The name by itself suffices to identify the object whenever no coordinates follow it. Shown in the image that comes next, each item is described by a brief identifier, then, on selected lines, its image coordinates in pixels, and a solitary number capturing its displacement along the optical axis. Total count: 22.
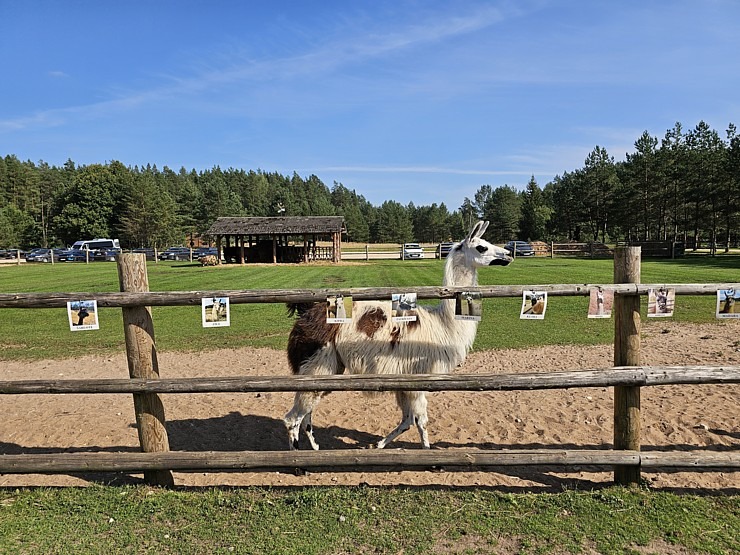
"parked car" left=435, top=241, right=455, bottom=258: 42.15
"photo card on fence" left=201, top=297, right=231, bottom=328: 4.20
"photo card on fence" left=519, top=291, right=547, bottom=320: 4.12
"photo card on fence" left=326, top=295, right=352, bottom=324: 4.21
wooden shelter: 41.59
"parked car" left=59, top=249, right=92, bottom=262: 49.66
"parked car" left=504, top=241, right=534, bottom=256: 46.93
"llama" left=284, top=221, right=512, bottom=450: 4.95
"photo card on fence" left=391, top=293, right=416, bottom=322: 4.16
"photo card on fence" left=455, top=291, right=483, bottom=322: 4.22
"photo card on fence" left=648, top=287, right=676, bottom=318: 4.02
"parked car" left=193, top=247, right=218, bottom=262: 53.66
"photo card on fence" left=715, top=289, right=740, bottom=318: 4.07
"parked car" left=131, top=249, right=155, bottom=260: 53.92
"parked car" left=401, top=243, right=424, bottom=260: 44.31
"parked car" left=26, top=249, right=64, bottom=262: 49.12
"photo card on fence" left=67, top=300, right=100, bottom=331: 4.20
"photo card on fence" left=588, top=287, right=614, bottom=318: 4.03
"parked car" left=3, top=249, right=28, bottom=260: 52.84
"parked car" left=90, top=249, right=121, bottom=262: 51.12
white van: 55.47
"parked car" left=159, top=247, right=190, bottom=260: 54.91
